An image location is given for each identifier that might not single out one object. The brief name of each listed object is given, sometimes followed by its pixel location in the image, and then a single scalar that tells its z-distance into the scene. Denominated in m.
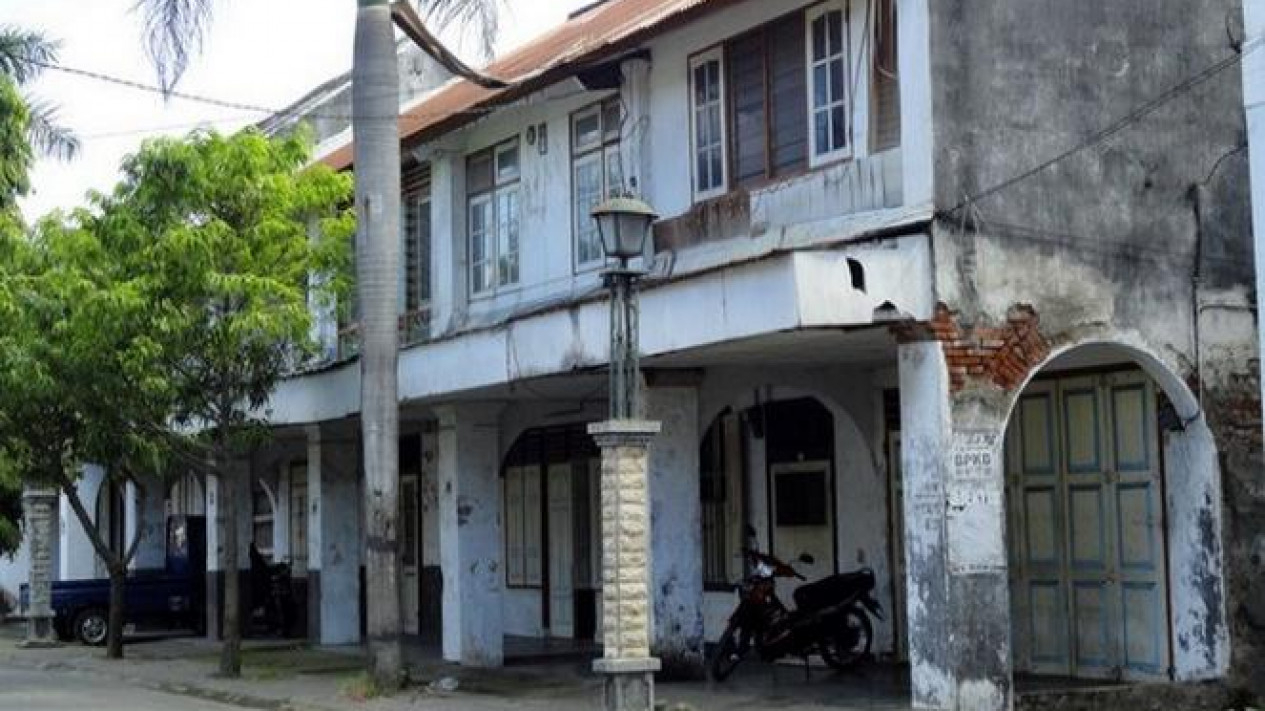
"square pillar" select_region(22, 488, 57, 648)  29.20
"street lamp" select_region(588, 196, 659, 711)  13.71
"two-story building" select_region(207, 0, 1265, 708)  13.60
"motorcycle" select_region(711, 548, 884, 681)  17.25
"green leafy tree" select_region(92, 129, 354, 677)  19.80
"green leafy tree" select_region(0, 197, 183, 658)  19.91
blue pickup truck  28.67
